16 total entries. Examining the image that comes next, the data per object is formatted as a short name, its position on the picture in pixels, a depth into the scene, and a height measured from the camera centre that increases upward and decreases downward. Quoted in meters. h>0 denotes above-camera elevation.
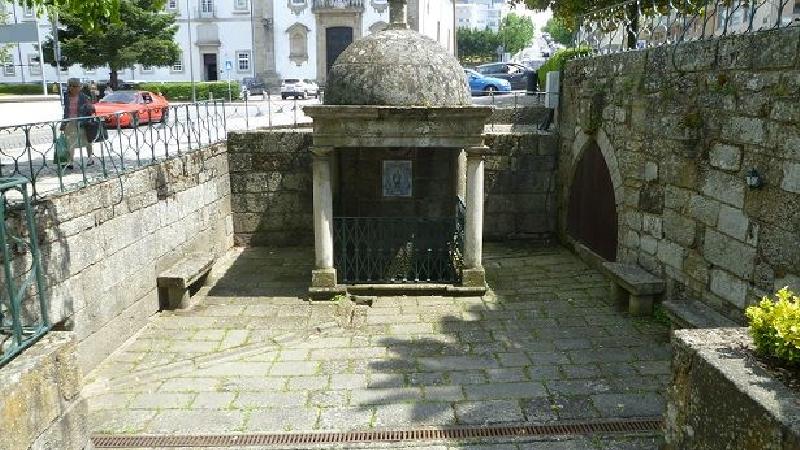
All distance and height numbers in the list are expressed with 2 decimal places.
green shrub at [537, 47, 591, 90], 11.38 +0.90
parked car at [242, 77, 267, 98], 38.19 +1.14
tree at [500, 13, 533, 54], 80.12 +8.81
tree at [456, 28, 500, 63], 79.44 +7.36
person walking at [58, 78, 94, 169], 9.24 +0.04
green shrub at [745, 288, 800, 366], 3.25 -1.21
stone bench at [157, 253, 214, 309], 7.51 -2.13
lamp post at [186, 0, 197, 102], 40.91 +5.56
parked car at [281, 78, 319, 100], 30.67 +0.74
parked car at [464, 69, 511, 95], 24.23 +0.67
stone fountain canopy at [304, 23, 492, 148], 7.51 +0.00
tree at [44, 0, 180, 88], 30.79 +3.08
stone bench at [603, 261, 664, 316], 7.20 -2.15
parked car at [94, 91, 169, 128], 18.41 +0.08
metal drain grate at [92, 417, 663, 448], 4.70 -2.50
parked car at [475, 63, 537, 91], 27.55 +1.35
